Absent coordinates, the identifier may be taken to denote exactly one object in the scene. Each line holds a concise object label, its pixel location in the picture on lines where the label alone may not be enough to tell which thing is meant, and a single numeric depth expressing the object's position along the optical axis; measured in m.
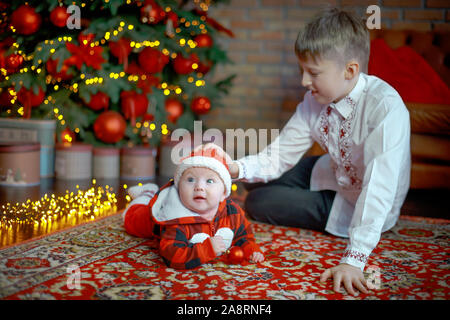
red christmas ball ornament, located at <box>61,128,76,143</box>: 2.44
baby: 1.17
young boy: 1.16
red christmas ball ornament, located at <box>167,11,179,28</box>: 2.41
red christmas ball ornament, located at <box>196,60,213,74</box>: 2.66
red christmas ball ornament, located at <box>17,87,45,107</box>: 2.29
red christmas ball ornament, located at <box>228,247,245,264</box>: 1.21
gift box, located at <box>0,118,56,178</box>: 2.37
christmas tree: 2.22
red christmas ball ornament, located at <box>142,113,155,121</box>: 2.54
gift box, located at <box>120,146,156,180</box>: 2.49
